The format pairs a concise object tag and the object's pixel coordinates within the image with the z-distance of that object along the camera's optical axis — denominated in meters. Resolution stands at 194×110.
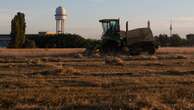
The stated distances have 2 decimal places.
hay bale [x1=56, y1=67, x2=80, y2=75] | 23.47
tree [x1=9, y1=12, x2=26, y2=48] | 91.12
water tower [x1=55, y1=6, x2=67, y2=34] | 131.10
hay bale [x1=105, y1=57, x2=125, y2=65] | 32.07
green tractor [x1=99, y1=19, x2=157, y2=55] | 49.84
